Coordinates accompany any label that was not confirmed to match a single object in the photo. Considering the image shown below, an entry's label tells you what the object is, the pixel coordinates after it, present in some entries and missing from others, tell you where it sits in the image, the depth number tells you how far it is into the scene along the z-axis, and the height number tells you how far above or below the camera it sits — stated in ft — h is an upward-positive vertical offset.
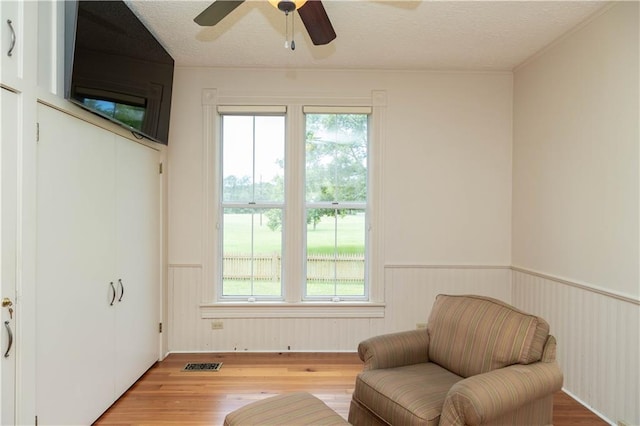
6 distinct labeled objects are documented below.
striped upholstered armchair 5.23 -2.70
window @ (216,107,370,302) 11.42 +0.23
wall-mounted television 6.11 +3.00
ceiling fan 5.36 +3.37
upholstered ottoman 5.22 -3.08
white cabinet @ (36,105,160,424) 6.06 -1.14
